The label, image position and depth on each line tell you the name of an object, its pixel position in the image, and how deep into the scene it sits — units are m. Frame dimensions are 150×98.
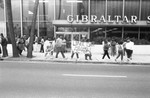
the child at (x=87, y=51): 12.23
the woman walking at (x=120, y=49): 11.81
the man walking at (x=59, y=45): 12.35
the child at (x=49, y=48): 13.15
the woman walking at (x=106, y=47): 12.29
